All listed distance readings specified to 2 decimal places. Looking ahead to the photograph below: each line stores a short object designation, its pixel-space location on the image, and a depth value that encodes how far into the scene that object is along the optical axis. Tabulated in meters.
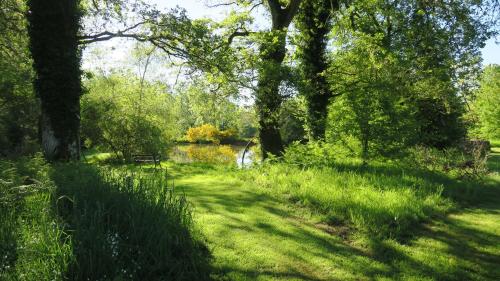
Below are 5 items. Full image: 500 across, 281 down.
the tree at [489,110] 37.66
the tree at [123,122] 23.66
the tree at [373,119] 10.53
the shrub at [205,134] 41.97
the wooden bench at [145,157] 18.17
